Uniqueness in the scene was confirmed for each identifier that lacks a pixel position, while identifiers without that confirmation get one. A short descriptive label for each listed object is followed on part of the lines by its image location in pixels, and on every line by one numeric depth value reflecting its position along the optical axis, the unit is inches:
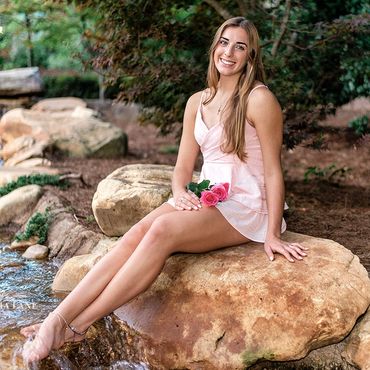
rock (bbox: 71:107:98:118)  407.2
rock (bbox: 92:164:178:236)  171.3
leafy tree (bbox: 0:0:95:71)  444.4
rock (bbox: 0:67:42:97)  477.1
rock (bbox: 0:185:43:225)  233.3
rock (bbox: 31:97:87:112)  449.4
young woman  128.0
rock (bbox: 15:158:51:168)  308.9
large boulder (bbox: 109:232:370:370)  124.3
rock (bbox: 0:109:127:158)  343.0
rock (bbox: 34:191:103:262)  191.9
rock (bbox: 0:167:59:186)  267.3
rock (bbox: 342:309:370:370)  124.3
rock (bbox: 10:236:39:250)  210.2
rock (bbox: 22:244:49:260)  199.6
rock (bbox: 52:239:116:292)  161.9
